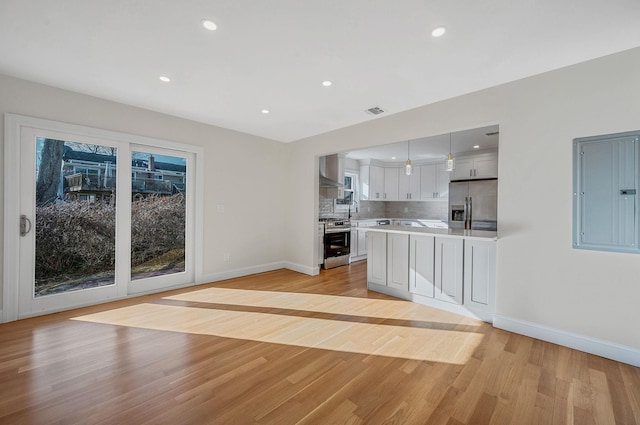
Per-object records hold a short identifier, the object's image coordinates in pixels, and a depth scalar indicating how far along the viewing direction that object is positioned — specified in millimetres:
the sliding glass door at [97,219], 2955
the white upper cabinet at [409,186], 7074
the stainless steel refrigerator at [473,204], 5648
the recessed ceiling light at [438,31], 1957
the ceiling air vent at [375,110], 3517
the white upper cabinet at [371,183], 7059
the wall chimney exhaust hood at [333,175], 5789
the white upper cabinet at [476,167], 5652
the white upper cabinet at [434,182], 6660
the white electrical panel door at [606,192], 2172
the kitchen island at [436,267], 2979
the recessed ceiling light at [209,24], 1897
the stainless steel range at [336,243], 5445
